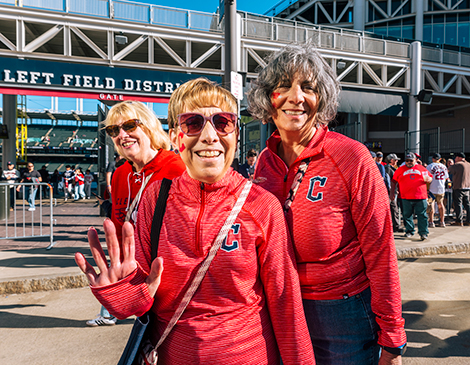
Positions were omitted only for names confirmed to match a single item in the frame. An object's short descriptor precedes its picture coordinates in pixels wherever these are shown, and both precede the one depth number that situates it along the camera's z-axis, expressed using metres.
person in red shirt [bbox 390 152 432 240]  7.53
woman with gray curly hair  1.38
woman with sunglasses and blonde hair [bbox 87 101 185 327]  2.46
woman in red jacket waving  1.21
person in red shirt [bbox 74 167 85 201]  17.67
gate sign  11.80
